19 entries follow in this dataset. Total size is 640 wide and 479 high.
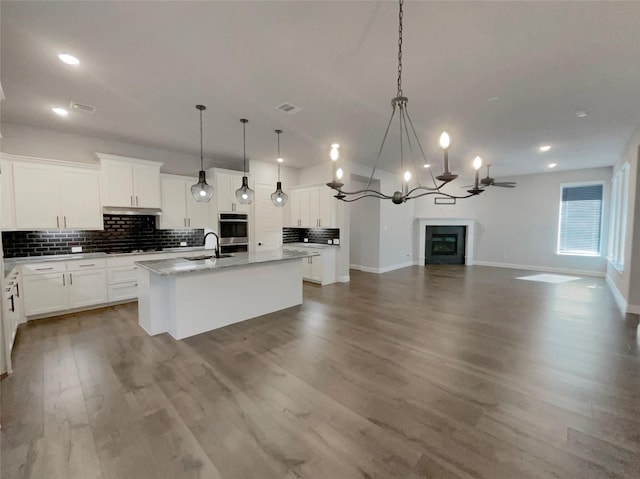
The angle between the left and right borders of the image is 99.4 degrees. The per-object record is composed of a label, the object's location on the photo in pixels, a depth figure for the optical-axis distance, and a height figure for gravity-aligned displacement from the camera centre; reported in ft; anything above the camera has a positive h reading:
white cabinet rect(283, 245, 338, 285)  20.58 -3.17
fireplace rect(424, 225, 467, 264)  30.83 -2.09
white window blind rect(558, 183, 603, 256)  23.89 +0.62
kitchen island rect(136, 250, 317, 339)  11.12 -2.97
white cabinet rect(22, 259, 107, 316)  12.66 -2.97
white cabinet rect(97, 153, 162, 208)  14.97 +2.53
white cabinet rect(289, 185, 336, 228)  21.29 +1.50
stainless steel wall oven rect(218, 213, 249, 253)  19.24 -0.45
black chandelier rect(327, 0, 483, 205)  5.76 +1.60
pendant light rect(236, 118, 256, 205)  13.84 +1.63
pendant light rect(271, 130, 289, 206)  14.98 +1.58
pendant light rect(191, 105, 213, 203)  11.79 +1.55
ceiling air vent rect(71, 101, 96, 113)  11.14 +4.98
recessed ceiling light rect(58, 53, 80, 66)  7.96 +5.00
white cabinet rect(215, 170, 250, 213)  18.72 +2.48
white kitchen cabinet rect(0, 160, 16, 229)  12.39 +1.32
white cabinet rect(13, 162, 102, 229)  12.91 +1.46
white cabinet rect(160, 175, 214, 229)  17.28 +1.32
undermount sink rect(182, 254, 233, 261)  13.37 -1.64
